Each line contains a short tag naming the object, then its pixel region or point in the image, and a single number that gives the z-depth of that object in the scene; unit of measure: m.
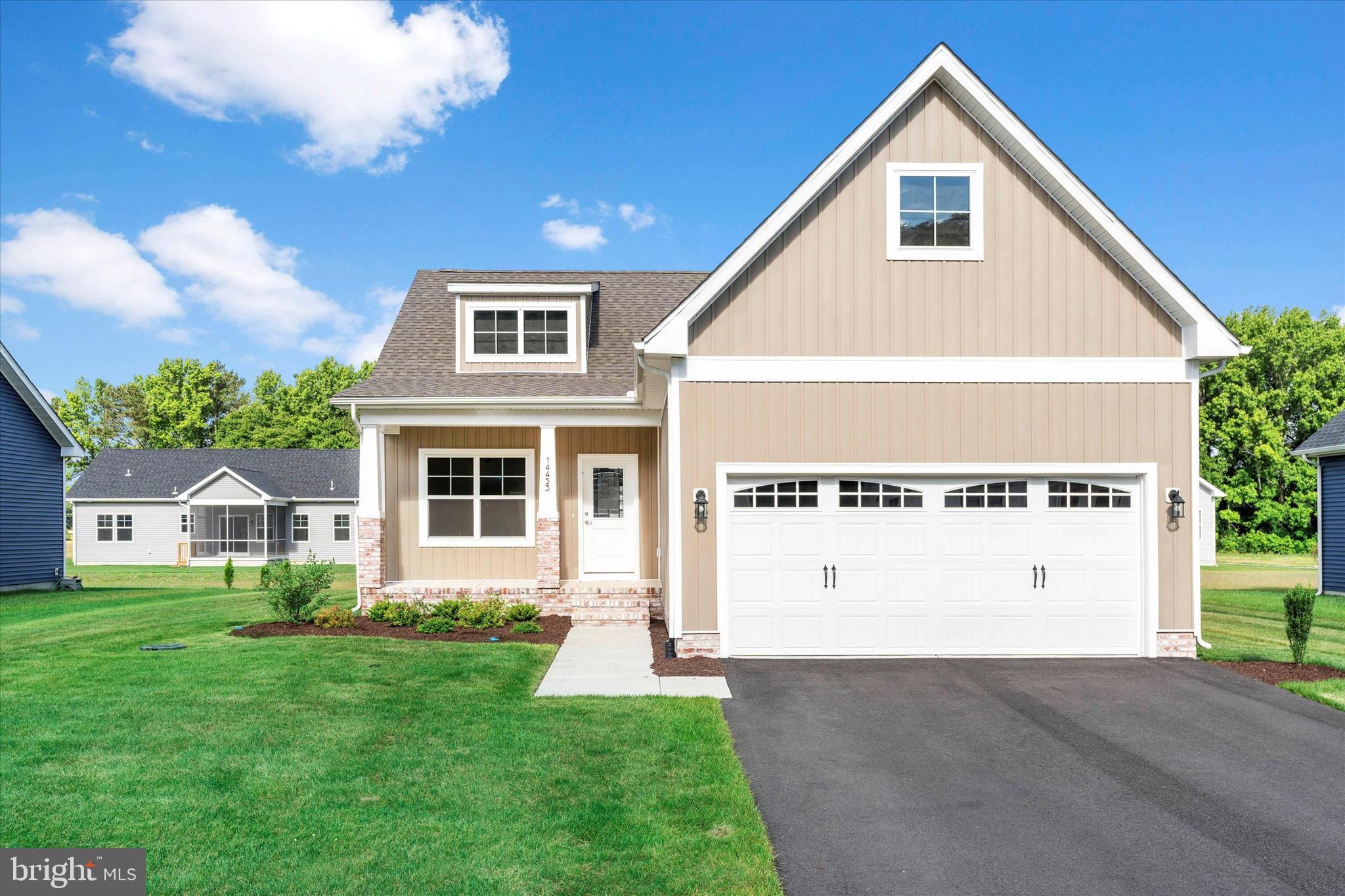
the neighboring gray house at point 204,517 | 33.88
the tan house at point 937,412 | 10.16
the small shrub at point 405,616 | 12.50
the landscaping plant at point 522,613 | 12.59
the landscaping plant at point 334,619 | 12.23
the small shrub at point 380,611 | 12.67
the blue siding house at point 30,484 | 20.42
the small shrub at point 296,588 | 12.19
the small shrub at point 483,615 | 12.40
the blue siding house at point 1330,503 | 18.88
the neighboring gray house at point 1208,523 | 32.12
